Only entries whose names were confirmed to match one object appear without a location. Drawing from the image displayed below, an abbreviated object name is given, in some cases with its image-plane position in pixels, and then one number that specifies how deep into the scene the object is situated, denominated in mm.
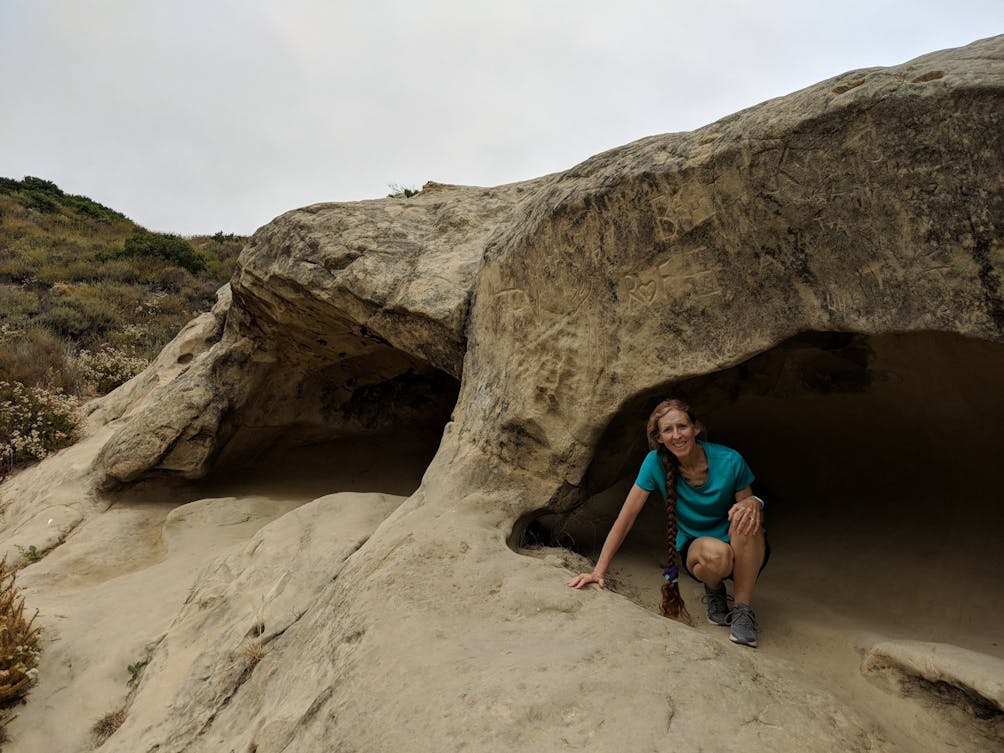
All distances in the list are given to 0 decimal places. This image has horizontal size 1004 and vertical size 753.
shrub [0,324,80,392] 8945
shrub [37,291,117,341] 11734
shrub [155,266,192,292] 14906
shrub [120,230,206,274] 15836
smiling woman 2750
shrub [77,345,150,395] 9570
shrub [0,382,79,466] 7298
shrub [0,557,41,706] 3701
